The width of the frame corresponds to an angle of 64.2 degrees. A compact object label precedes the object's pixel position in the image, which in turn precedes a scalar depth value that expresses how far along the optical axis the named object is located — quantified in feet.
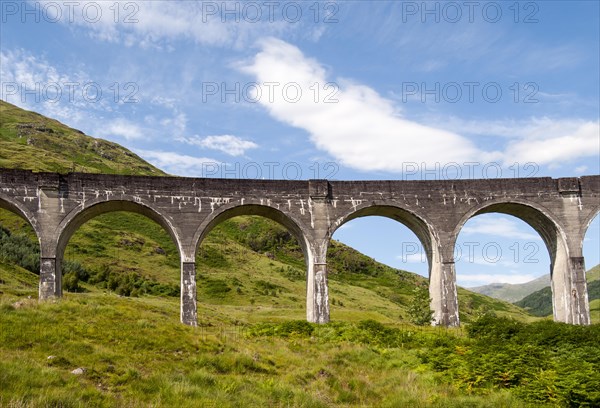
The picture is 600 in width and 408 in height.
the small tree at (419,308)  115.44
